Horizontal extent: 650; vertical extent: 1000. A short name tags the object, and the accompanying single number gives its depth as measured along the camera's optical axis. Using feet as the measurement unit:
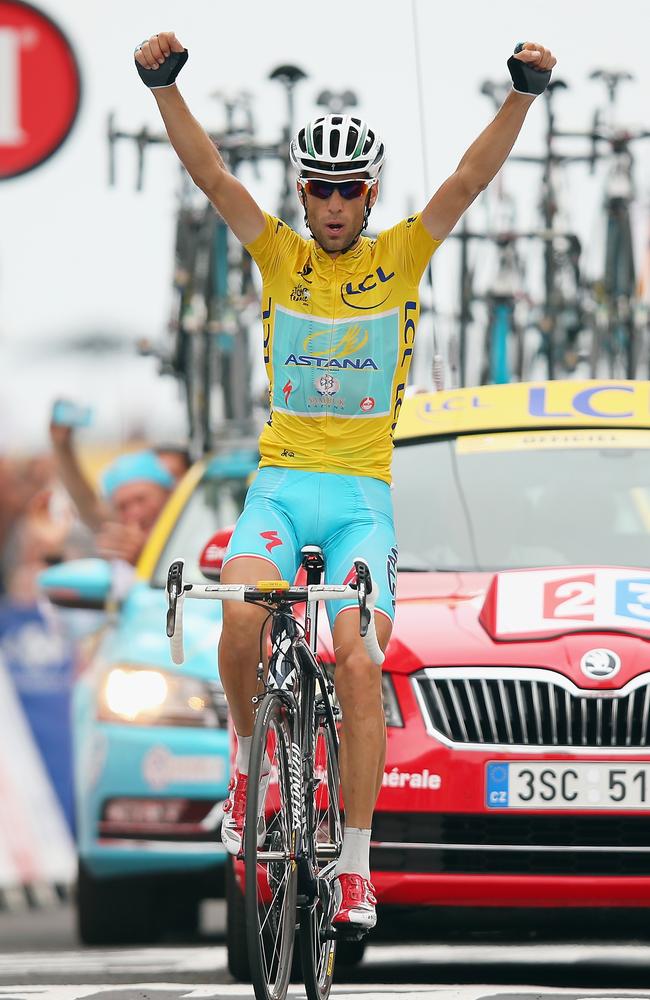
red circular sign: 151.02
